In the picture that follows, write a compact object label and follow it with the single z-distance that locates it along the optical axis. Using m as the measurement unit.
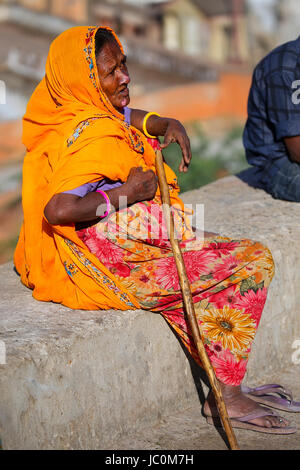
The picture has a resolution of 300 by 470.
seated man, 4.32
